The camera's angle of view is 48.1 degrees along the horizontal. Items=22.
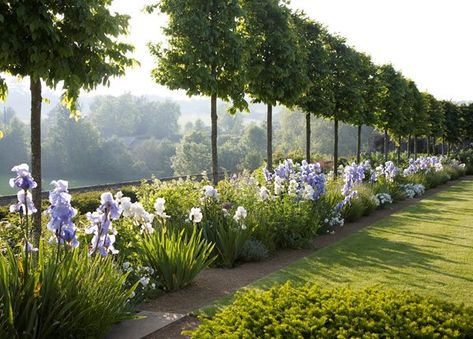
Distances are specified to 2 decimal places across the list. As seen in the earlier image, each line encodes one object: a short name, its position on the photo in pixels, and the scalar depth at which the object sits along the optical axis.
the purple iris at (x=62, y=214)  4.81
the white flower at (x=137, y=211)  6.79
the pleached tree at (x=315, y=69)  16.80
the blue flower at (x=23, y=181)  4.71
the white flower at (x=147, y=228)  6.96
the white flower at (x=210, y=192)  8.88
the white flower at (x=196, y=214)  7.68
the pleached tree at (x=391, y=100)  25.48
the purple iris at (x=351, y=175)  13.15
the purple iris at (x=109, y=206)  5.24
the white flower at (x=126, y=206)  6.74
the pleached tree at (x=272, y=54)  13.63
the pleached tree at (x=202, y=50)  11.47
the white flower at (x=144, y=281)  6.32
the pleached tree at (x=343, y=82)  18.73
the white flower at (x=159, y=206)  7.32
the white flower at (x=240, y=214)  8.44
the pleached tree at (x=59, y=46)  5.47
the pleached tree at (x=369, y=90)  21.58
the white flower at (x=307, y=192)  10.70
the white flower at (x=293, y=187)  10.97
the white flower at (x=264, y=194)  10.07
